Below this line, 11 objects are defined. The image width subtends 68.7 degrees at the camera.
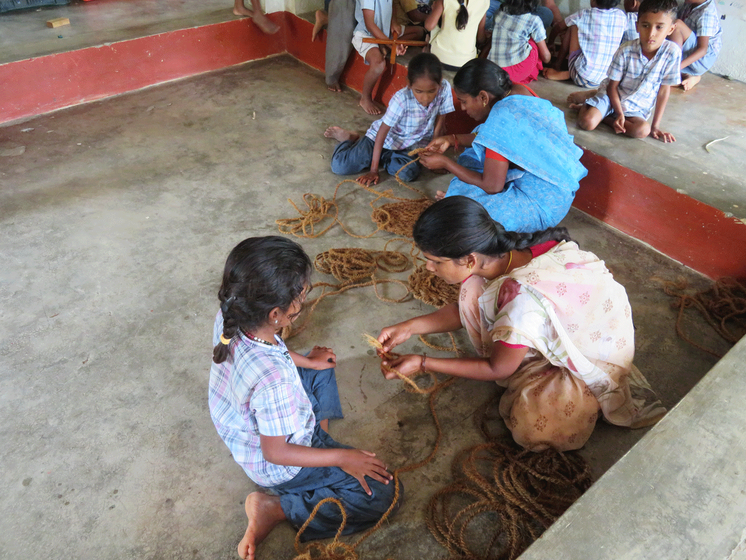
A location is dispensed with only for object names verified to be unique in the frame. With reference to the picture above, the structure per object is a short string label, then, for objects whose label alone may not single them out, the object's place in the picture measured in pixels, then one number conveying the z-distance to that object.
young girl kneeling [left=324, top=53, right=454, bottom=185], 3.48
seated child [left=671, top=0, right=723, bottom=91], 4.06
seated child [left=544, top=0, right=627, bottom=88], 3.99
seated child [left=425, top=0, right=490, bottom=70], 4.05
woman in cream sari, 1.81
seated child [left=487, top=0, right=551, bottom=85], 4.02
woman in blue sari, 2.75
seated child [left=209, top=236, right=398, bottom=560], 1.49
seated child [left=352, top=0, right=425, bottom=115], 4.30
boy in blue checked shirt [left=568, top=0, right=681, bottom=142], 3.33
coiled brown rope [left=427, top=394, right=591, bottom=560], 1.81
